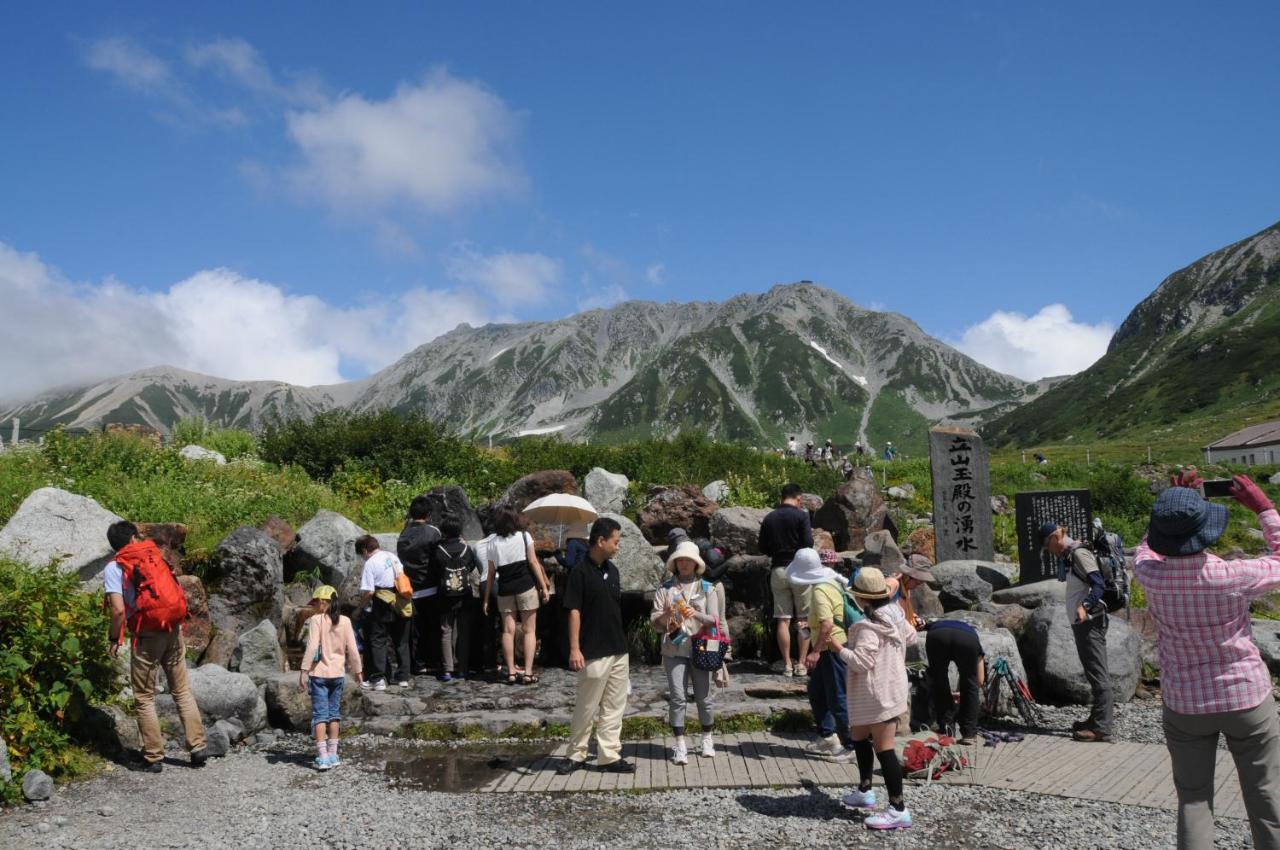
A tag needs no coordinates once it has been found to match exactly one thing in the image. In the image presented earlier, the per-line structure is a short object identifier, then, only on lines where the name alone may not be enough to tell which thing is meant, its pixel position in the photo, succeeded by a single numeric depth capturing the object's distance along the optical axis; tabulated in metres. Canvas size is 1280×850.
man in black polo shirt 7.48
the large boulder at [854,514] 16.47
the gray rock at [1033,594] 12.37
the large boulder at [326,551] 13.01
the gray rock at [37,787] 6.64
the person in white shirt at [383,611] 10.32
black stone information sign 14.55
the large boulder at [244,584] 11.48
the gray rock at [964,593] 13.53
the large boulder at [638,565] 12.70
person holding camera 4.54
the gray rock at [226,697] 8.81
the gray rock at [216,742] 8.18
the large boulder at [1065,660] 9.98
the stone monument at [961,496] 16.20
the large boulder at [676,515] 15.82
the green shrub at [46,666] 6.96
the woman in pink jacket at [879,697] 6.15
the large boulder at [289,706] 9.21
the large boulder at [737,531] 14.39
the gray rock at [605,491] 18.77
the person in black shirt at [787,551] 10.59
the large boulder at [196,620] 10.62
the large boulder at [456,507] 14.85
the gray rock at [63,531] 10.69
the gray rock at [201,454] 18.33
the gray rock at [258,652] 10.41
